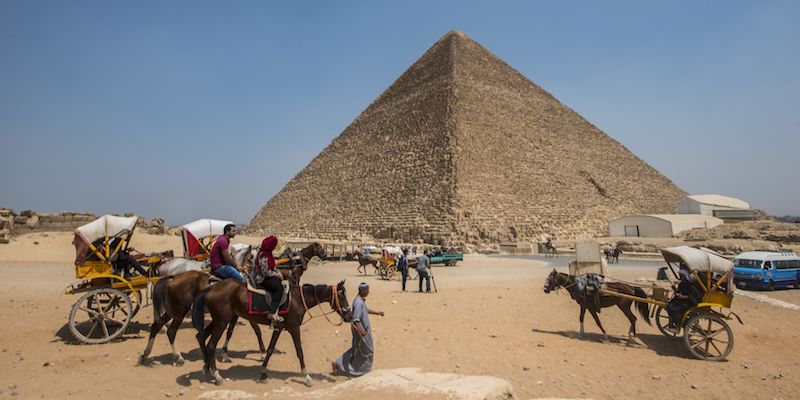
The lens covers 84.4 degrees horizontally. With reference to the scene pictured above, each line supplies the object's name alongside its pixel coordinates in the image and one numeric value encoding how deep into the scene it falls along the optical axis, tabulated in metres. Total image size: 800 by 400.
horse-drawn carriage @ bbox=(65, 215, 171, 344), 6.78
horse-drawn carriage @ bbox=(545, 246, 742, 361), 6.42
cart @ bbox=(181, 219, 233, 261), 9.39
